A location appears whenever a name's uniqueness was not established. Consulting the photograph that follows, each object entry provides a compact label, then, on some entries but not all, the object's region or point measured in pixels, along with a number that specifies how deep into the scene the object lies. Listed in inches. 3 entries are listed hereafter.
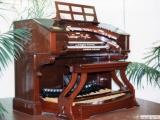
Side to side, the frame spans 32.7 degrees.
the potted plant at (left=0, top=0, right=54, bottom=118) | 151.0
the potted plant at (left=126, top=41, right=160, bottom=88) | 154.7
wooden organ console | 118.2
